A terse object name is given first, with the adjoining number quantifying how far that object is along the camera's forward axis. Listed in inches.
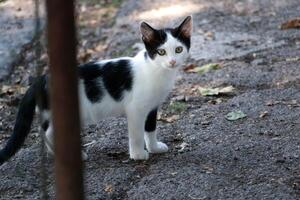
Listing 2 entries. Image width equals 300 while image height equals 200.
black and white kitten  195.0
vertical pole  81.4
